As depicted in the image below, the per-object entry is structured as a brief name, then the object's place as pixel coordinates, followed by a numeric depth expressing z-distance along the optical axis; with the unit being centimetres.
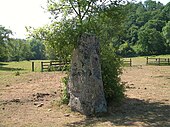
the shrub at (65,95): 1321
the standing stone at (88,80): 1138
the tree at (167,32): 7656
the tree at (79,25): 1227
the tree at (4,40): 5638
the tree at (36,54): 12726
